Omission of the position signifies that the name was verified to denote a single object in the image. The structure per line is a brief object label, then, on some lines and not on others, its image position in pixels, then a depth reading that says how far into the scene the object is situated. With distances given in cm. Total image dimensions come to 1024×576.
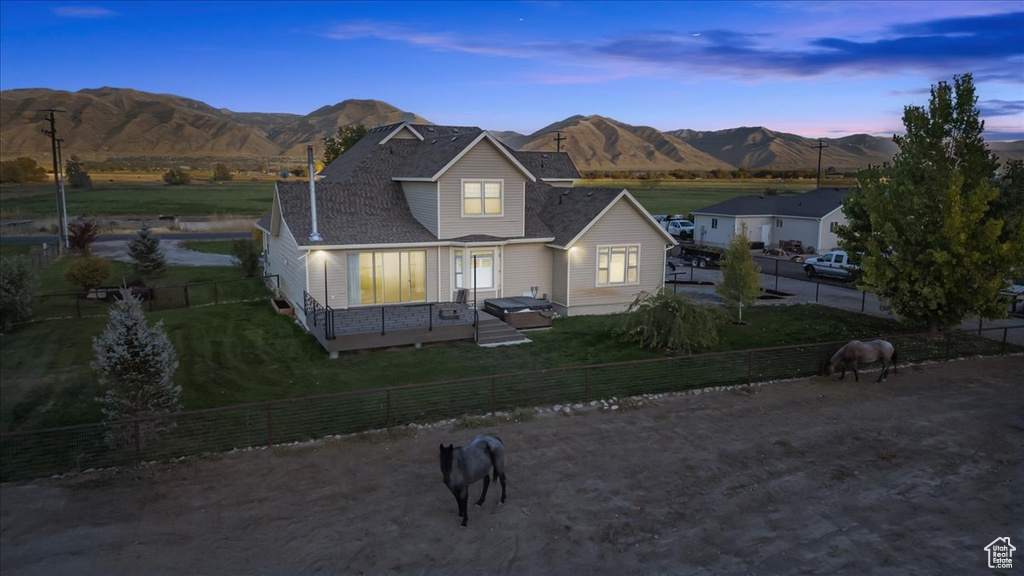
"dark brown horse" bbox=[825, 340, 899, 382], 1834
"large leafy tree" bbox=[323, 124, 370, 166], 5689
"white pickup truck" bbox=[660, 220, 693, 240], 5781
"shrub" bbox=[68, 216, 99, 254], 4397
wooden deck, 2045
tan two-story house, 2373
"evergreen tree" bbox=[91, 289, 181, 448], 1318
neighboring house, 4822
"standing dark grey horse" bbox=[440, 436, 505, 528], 1023
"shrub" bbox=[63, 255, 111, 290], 3053
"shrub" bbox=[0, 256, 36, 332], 2269
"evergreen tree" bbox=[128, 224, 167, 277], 3409
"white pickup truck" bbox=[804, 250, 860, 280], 3781
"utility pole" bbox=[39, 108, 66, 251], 4997
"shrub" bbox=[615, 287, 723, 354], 2120
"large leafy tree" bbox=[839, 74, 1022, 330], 2073
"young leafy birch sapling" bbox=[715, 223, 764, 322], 2467
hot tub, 2403
